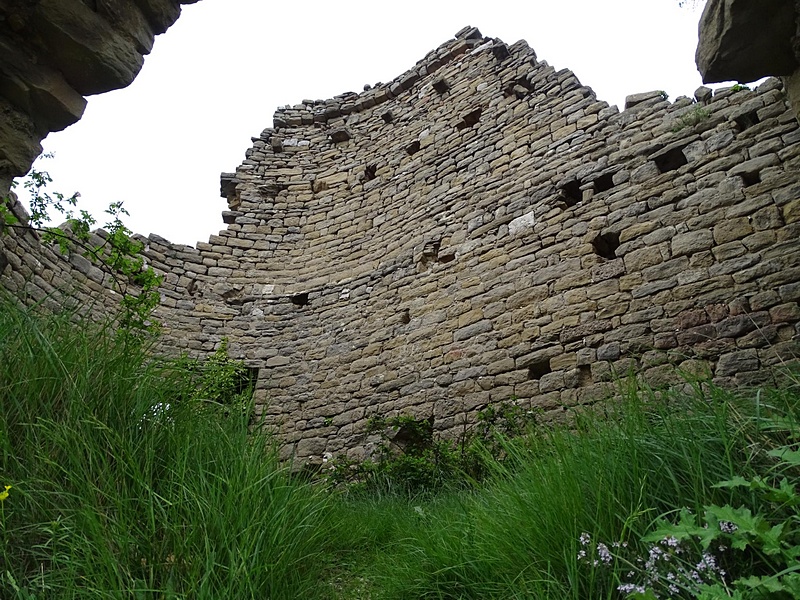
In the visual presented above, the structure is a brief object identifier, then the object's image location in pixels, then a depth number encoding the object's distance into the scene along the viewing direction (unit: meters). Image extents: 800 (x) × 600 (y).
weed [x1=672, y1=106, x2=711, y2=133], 4.98
